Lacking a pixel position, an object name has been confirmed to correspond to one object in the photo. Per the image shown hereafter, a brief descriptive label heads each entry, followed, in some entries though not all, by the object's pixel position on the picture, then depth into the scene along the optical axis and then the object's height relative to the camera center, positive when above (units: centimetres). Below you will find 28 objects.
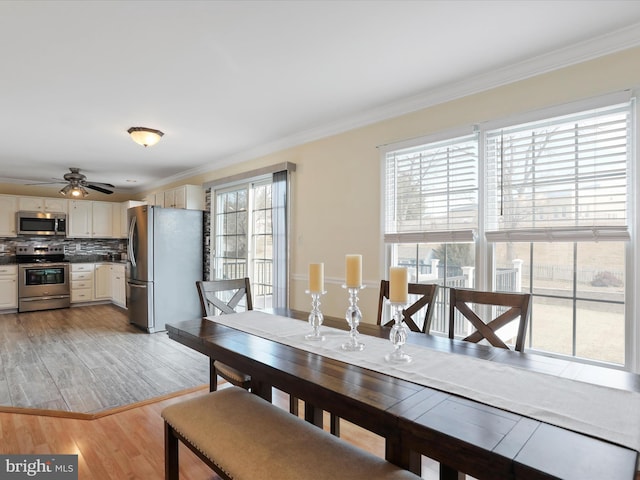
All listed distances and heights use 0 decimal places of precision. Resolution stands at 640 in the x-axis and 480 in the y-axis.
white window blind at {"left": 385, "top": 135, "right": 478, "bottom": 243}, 272 +38
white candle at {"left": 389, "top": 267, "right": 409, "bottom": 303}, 148 -18
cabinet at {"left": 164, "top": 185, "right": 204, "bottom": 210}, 567 +67
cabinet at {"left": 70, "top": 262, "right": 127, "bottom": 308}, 697 -86
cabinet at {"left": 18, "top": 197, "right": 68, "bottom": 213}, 671 +66
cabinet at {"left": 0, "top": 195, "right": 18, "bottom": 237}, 648 +43
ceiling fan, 553 +84
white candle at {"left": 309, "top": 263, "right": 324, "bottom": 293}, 185 -19
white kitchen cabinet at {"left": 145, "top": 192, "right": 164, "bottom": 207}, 649 +75
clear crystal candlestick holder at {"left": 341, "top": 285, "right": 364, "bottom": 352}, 166 -38
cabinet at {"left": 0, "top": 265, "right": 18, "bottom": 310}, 633 -83
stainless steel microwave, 662 +29
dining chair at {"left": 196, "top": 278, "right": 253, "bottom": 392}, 219 -46
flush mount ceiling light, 373 +107
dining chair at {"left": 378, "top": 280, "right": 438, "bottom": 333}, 219 -40
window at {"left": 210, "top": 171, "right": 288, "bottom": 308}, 419 +5
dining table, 86 -49
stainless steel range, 647 -73
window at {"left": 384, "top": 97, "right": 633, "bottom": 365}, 214 +14
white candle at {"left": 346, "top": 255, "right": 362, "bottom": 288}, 174 -15
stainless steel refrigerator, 514 -38
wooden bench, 121 -76
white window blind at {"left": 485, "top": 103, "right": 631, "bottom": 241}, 212 +39
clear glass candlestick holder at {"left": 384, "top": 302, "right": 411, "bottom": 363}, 148 -40
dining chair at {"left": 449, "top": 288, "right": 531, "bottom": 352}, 180 -37
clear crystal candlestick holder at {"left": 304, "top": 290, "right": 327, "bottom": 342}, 185 -40
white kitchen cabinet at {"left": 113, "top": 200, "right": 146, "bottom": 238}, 777 +30
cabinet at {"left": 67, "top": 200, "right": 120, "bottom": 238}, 725 +41
